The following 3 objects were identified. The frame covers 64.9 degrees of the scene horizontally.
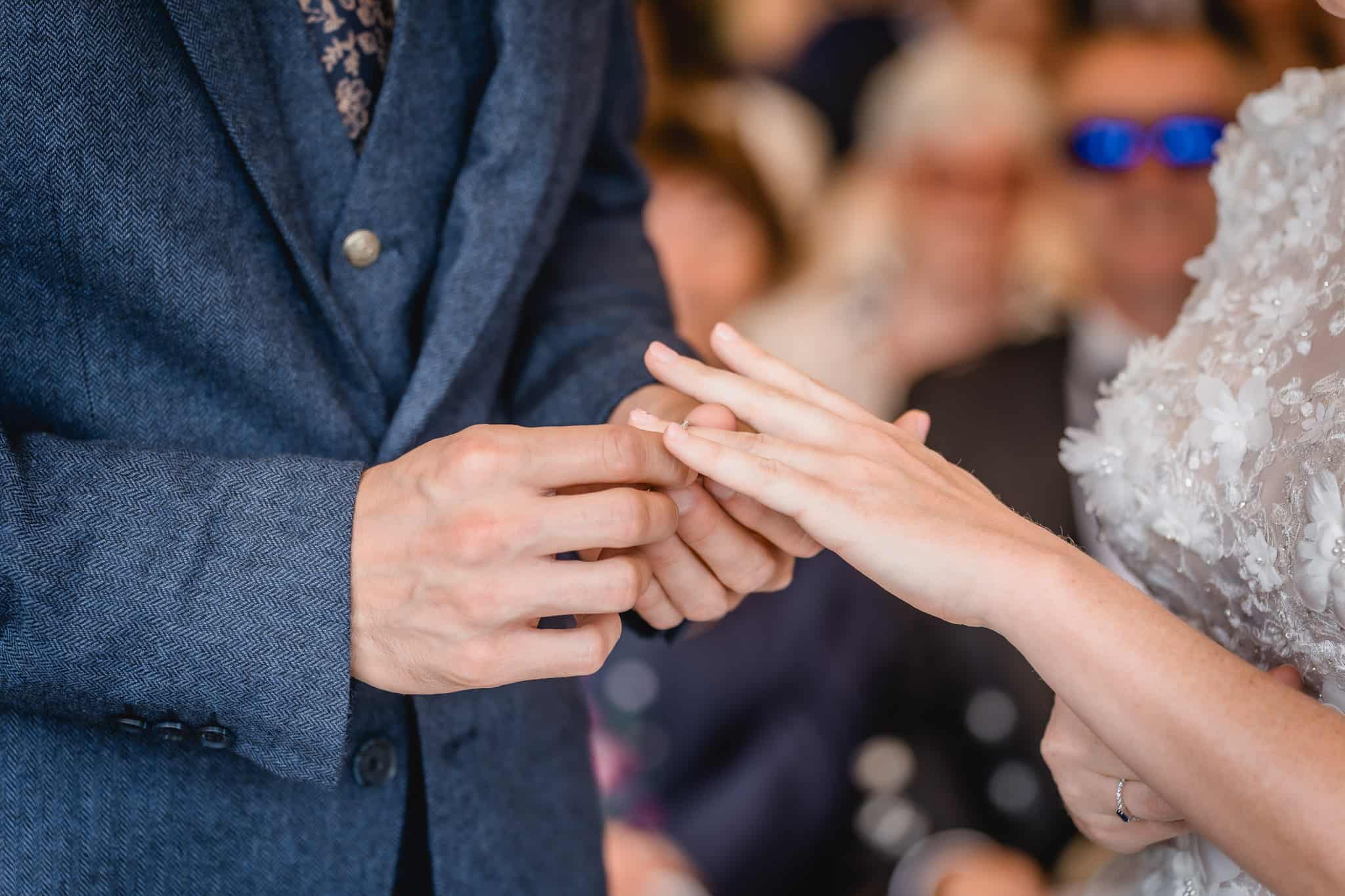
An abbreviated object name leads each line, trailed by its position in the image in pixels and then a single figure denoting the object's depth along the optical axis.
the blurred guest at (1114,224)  2.32
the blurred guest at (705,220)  2.44
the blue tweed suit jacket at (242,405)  0.72
